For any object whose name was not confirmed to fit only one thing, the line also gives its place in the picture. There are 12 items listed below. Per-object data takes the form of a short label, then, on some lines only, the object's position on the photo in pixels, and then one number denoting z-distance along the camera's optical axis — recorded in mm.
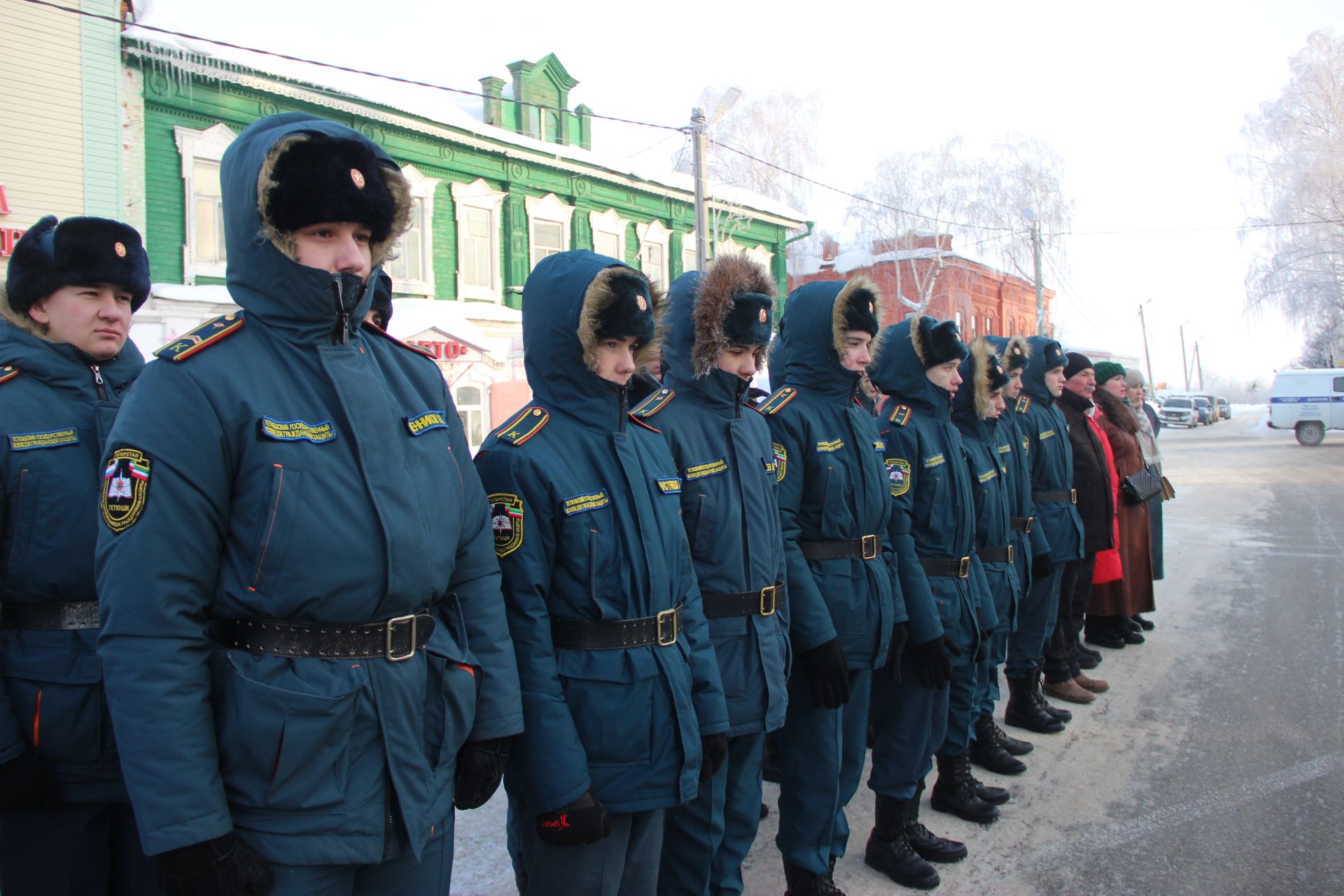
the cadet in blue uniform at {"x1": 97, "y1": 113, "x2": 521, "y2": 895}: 1717
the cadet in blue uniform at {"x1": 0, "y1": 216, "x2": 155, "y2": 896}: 2393
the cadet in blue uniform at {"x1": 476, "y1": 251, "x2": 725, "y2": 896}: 2420
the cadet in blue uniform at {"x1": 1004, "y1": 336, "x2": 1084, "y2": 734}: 5578
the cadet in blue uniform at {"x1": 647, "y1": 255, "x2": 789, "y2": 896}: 3072
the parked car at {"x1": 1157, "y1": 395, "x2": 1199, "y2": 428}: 46719
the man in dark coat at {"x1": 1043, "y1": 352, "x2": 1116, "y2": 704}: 6172
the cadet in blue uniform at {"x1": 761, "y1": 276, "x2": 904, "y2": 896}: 3510
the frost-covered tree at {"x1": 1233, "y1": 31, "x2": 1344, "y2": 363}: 30609
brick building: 34188
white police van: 29422
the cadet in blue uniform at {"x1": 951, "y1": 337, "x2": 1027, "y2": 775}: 4766
